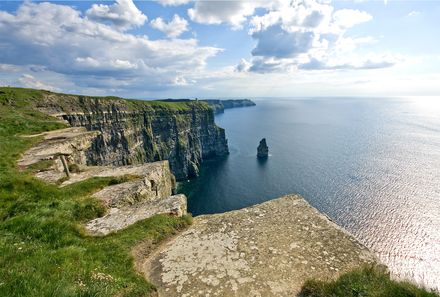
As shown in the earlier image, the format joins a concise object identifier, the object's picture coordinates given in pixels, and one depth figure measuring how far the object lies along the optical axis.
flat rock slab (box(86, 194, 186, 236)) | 10.44
